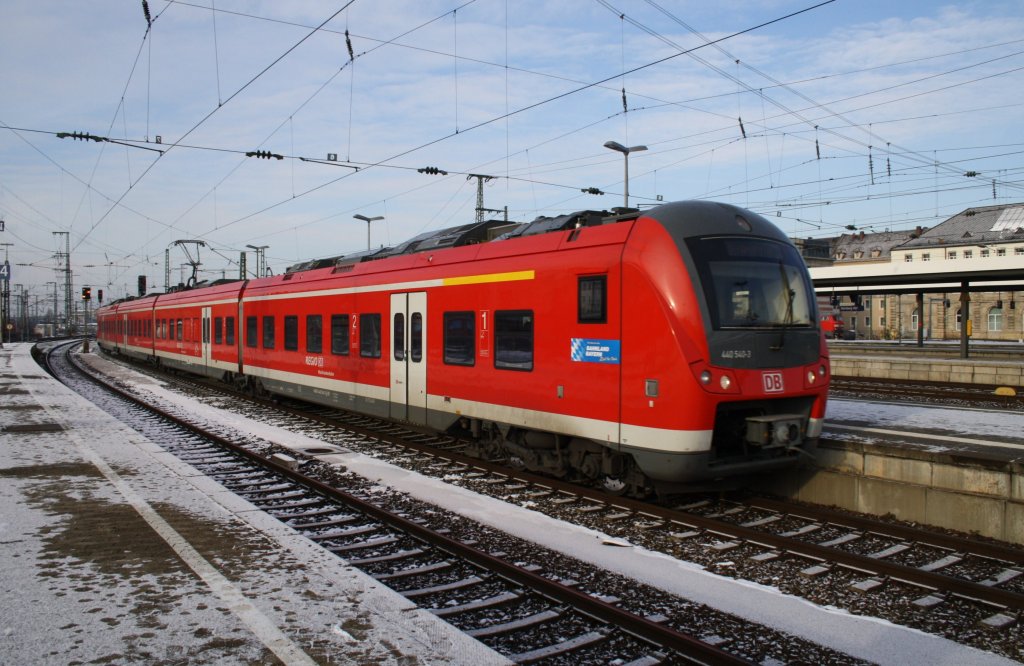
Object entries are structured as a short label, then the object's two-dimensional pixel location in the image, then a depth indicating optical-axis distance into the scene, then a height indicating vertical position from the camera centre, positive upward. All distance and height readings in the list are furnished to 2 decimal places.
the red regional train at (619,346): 7.54 -0.28
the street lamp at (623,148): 26.91 +6.54
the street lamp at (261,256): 52.13 +5.31
